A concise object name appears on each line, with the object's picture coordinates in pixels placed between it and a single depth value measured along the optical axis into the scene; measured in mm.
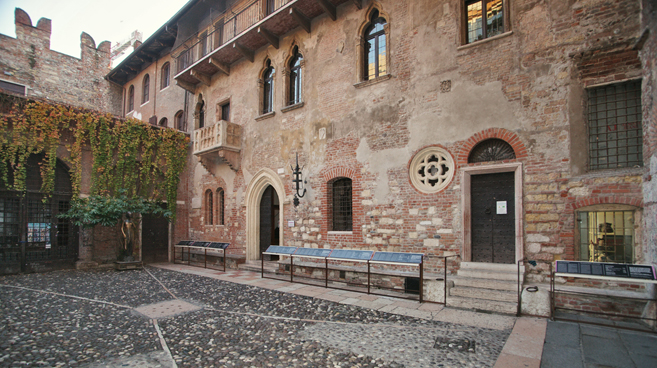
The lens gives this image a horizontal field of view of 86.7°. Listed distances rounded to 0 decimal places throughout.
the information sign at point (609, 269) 5137
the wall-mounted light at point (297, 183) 10898
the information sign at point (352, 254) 8000
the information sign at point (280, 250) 9688
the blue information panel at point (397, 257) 7202
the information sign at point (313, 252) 8857
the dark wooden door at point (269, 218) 12617
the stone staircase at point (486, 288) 6270
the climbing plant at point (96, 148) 11367
